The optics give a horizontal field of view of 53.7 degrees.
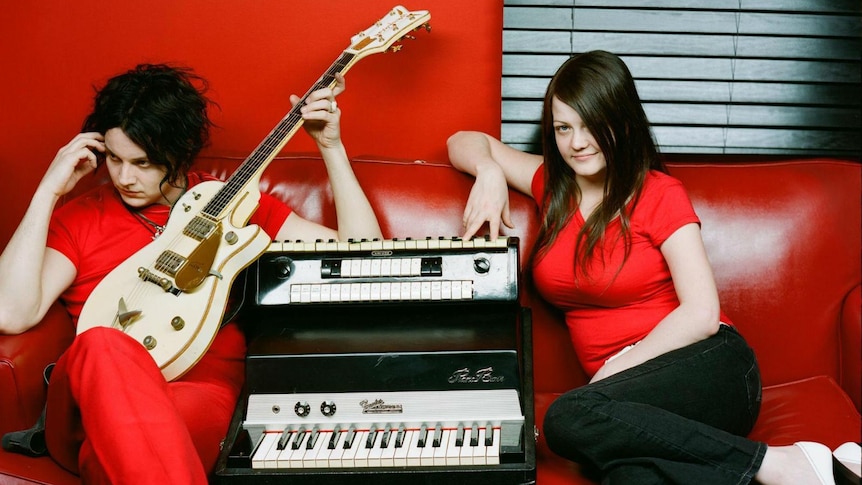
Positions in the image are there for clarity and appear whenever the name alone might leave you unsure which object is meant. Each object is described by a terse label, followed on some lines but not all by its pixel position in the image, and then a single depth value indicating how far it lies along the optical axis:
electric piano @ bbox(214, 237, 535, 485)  1.60
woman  1.68
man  1.55
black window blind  2.54
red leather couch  2.09
